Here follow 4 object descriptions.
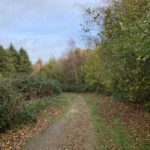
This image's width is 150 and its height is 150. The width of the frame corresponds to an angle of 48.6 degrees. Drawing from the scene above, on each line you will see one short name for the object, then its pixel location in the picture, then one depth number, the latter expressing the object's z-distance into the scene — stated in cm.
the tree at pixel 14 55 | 3323
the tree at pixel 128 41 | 441
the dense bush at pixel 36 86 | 1736
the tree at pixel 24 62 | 3446
